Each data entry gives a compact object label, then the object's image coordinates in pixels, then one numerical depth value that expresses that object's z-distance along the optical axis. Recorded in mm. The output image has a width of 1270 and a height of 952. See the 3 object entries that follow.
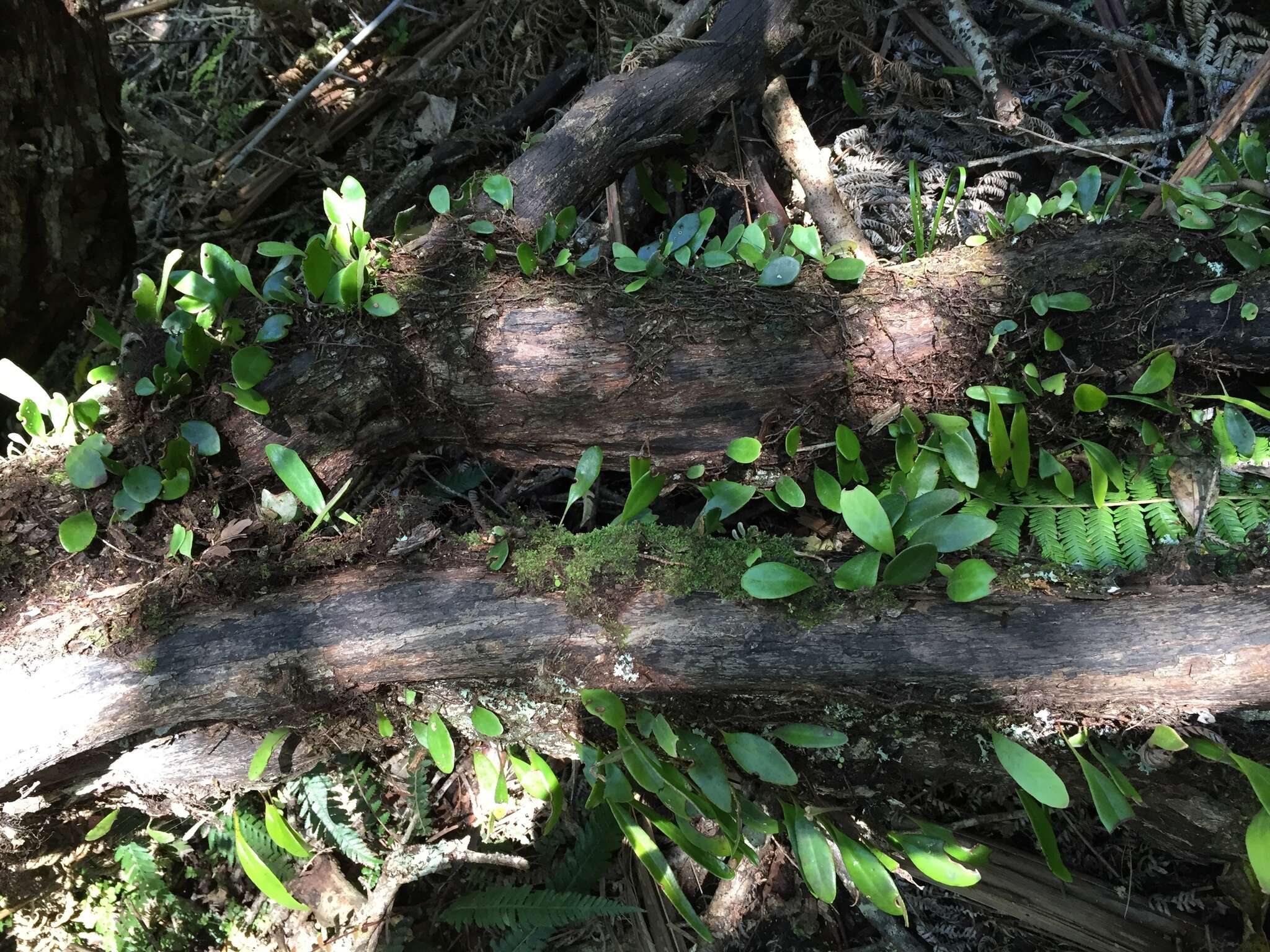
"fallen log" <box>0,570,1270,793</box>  504
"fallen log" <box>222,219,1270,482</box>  641
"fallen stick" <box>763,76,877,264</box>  778
